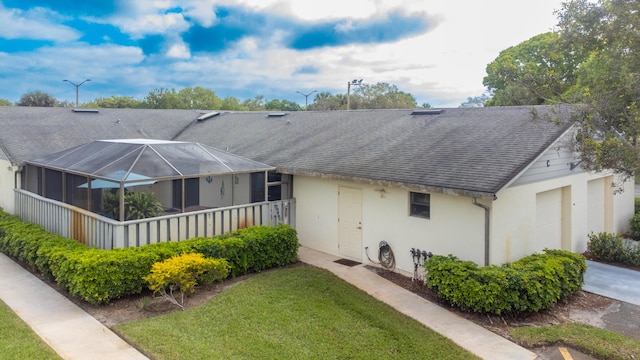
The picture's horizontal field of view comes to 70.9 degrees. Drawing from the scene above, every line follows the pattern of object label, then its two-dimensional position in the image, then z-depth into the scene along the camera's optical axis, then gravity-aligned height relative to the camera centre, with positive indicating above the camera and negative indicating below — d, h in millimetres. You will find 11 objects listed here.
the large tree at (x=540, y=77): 8086 +1805
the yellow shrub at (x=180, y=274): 7961 -1820
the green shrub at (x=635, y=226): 13703 -1584
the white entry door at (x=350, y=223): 11227 -1221
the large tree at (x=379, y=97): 55688 +10164
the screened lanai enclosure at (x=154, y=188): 9953 -365
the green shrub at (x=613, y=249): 11305 -1925
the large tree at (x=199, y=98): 57250 +9887
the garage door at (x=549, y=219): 10578 -1098
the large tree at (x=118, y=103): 51656 +8427
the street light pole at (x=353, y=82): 40250 +8305
